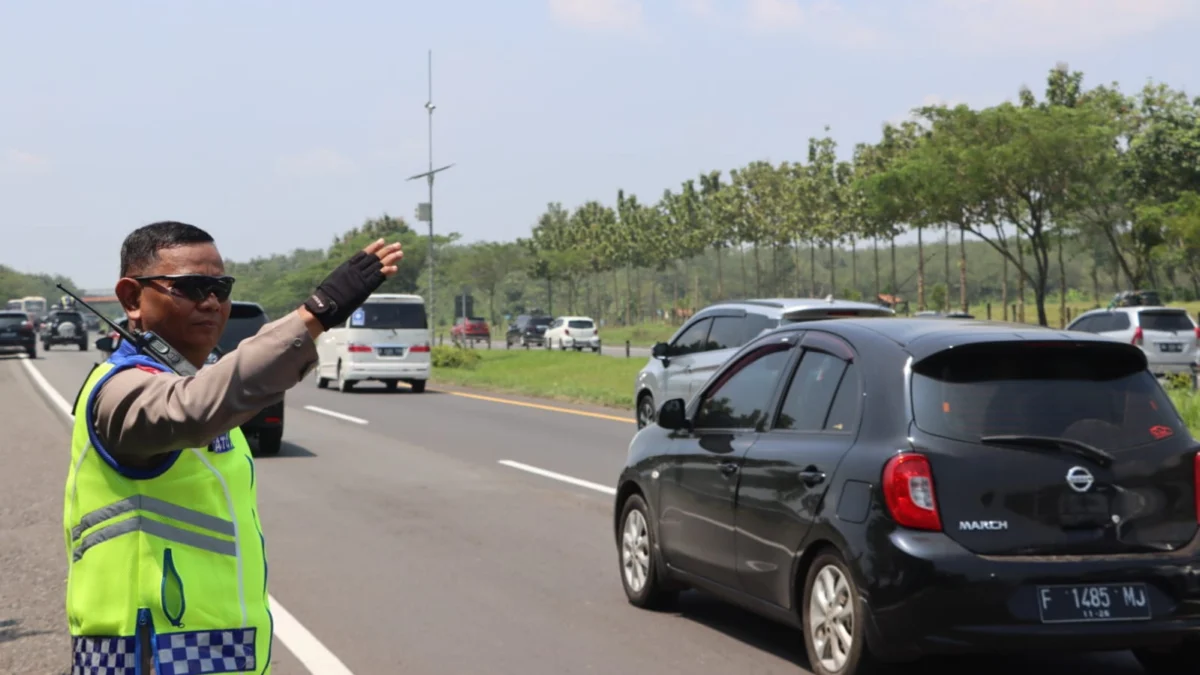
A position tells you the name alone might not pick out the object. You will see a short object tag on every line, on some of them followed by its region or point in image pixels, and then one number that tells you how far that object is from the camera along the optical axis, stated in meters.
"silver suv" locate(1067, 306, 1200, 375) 30.89
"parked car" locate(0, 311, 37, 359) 53.62
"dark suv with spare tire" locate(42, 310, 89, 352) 65.62
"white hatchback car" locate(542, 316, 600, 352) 64.12
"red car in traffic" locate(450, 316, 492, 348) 76.06
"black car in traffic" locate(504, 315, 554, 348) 72.88
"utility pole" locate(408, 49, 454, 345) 42.81
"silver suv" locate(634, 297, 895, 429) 15.57
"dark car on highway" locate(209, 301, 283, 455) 17.62
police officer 2.75
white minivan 31.48
